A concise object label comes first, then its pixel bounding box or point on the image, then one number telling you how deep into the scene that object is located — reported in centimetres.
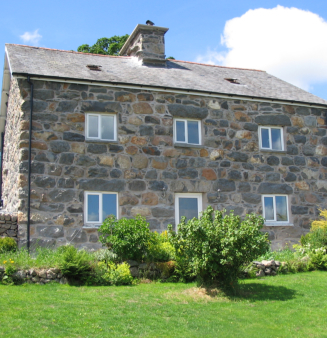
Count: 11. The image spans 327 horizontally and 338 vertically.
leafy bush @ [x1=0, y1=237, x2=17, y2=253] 1145
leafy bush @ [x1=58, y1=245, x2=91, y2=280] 1003
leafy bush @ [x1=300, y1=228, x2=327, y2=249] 1305
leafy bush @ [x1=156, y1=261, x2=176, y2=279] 1098
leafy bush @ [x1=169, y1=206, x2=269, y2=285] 909
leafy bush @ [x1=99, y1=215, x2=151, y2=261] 1079
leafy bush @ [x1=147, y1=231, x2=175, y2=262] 1118
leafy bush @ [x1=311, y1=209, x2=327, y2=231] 1441
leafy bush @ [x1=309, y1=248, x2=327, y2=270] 1241
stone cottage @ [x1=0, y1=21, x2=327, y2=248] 1292
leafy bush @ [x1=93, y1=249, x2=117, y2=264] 1093
